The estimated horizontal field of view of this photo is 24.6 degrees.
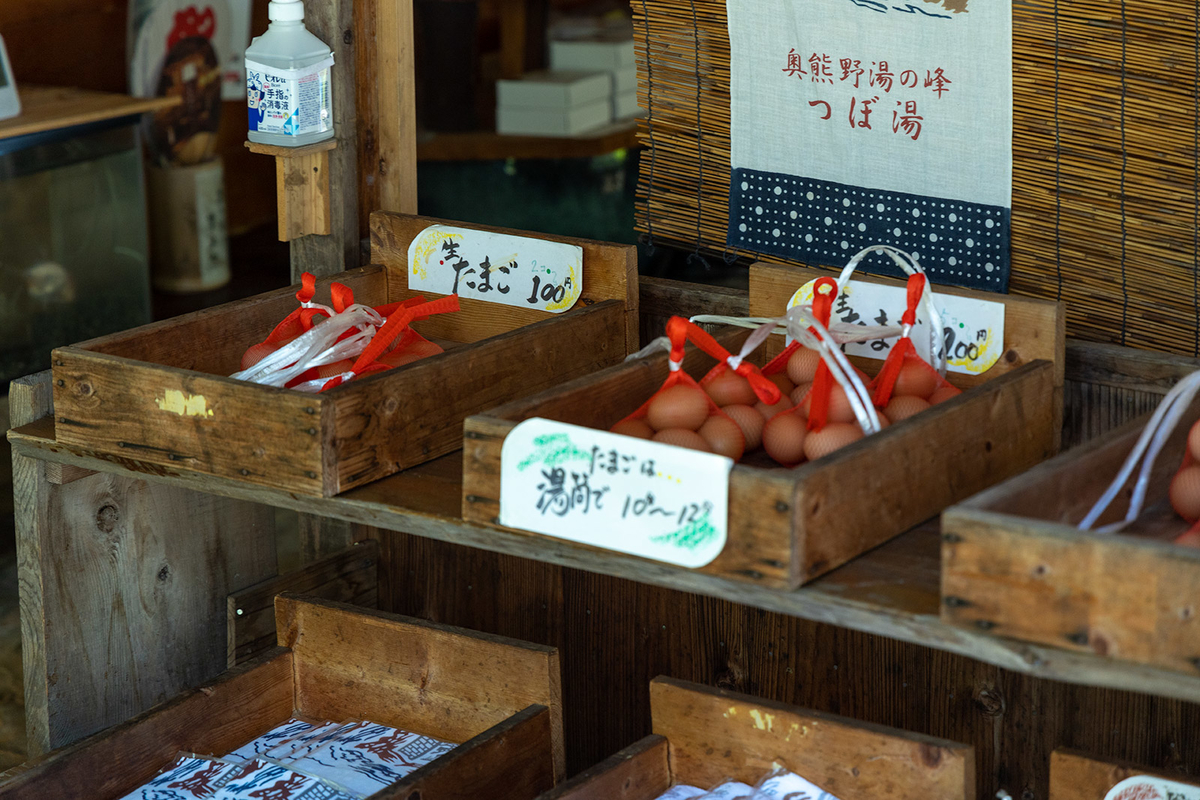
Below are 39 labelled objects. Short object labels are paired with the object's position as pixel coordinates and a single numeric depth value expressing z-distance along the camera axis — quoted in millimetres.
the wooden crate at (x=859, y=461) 1896
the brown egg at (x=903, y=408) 2089
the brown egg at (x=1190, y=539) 1900
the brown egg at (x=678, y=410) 2039
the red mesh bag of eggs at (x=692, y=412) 2036
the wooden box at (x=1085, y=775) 2086
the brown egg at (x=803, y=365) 2170
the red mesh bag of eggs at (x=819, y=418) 2028
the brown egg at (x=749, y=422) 2085
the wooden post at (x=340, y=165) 2424
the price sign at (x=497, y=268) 2358
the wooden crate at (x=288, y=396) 2064
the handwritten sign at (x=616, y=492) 1915
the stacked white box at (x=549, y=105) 4447
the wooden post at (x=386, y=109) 2450
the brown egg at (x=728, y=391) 2109
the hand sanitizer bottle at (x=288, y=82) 2340
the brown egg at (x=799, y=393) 2144
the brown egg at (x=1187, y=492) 1957
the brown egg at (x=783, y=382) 2190
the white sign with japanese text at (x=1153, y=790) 2071
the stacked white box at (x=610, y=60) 4806
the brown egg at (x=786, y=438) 2059
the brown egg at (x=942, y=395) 2120
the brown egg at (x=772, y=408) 2109
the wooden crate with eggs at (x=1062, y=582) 1795
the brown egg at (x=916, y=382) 2121
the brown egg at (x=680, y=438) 2021
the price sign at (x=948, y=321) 2171
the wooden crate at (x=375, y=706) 2161
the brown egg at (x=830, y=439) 2023
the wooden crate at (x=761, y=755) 2092
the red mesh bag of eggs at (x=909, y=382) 2095
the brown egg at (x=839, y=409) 2065
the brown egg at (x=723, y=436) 2048
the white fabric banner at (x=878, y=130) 2246
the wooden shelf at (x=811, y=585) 1837
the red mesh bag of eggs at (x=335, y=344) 2188
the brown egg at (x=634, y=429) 2028
